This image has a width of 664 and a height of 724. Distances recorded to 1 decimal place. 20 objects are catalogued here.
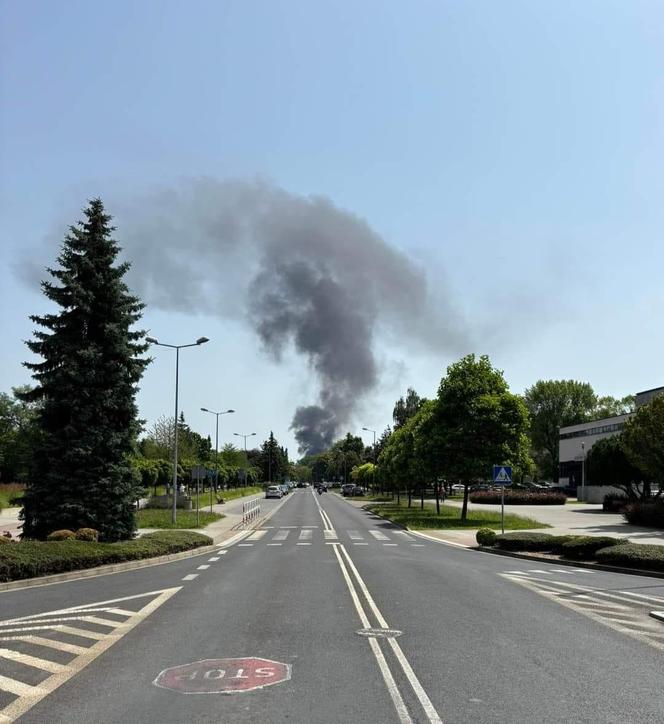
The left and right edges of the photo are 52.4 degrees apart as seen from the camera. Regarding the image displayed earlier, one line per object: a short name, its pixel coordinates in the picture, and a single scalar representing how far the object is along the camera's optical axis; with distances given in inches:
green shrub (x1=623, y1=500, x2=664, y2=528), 1359.5
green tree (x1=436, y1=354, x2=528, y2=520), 1485.0
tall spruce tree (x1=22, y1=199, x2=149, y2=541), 922.7
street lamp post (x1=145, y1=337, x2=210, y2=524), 1277.7
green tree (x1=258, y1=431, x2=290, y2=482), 6589.6
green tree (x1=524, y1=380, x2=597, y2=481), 4347.9
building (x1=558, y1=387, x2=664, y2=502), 2938.0
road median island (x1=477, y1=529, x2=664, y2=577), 676.1
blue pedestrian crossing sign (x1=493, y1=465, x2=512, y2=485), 1052.0
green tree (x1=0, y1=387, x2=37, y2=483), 3245.6
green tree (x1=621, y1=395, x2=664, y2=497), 1332.4
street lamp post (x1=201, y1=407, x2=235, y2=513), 2544.5
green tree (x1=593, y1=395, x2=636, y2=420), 4286.4
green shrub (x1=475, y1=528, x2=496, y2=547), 943.0
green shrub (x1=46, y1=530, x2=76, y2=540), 784.9
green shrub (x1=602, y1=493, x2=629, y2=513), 1920.5
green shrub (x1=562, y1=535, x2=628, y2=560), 765.3
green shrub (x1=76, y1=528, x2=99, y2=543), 812.0
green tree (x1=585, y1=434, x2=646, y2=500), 1952.5
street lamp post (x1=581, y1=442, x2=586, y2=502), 2634.4
